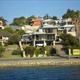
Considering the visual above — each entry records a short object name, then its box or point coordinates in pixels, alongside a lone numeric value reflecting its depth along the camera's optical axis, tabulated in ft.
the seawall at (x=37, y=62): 189.16
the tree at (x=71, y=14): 358.80
